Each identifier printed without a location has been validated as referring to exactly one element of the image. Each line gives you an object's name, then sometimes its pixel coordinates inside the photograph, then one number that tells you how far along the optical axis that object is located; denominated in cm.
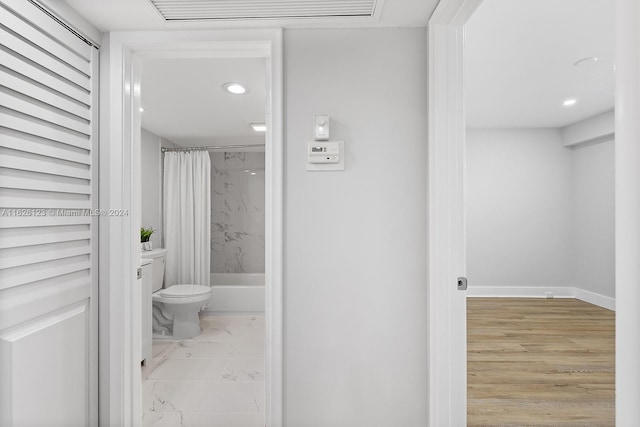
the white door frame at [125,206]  170
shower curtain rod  451
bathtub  436
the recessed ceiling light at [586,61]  286
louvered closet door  126
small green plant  349
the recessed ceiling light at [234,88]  274
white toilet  343
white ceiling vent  150
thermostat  169
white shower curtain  442
